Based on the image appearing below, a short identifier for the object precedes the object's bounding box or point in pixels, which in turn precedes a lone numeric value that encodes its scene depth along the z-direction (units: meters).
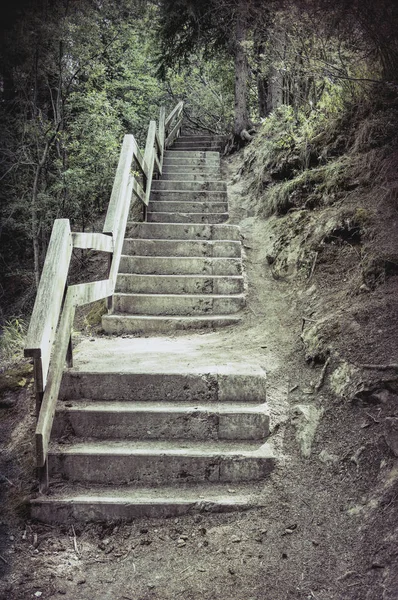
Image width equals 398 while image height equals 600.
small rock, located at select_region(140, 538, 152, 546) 2.32
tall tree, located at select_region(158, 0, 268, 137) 9.55
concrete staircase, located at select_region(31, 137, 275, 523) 2.49
